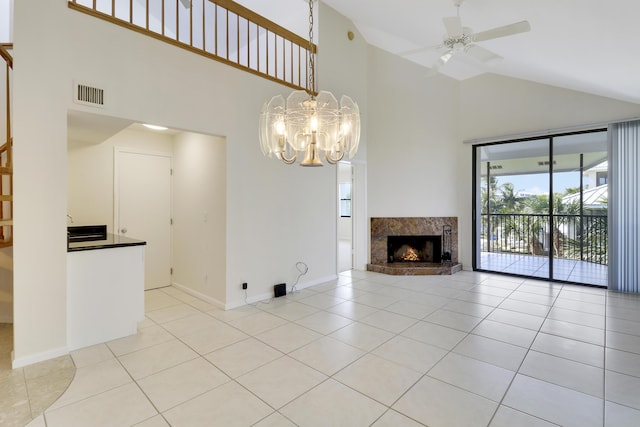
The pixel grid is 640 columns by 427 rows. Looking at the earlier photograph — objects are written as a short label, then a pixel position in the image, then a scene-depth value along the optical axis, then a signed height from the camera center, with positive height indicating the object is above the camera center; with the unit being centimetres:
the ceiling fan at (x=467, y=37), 272 +179
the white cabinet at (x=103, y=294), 288 -82
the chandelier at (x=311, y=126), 290 +85
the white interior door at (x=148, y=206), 452 +11
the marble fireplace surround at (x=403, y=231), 607 -36
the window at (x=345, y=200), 996 +44
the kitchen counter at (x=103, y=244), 291 -31
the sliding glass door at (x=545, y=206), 509 +13
